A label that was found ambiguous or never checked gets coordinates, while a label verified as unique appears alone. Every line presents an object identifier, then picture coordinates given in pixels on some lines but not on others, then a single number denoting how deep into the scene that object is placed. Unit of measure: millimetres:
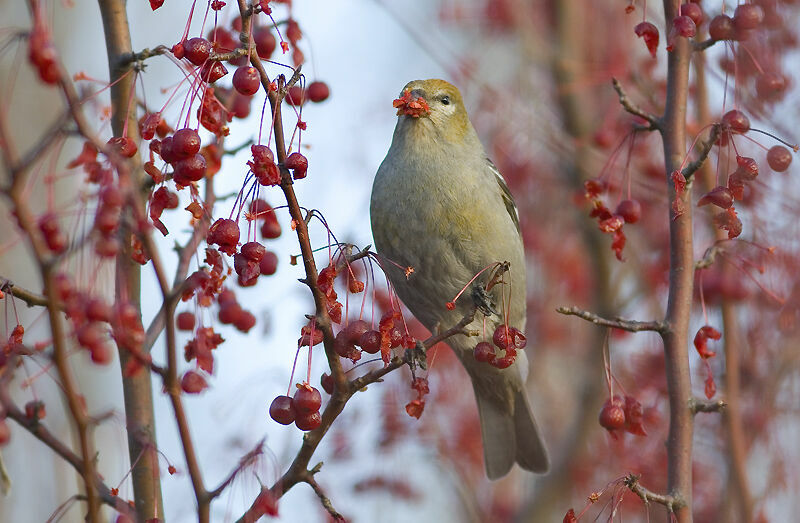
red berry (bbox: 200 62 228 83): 4602
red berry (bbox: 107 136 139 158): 4746
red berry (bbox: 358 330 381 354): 4707
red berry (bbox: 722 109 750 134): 5105
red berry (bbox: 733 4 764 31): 5437
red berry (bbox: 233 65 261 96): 4340
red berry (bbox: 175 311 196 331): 6469
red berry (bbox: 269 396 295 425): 4695
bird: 7922
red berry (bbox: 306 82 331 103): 5969
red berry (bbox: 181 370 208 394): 4695
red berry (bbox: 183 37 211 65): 4461
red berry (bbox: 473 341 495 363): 5465
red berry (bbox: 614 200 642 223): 6164
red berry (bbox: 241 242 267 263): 4594
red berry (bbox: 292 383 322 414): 4570
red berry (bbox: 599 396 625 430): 5715
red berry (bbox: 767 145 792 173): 5621
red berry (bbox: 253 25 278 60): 6000
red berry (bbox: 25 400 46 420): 4461
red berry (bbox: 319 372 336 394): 4910
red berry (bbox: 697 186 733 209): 5211
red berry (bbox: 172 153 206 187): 4309
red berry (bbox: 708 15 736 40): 5504
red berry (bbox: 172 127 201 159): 4285
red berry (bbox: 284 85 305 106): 5262
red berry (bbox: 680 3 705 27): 5461
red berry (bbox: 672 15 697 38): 5176
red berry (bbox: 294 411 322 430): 4617
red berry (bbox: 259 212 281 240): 5840
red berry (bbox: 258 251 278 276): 5379
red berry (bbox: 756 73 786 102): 6395
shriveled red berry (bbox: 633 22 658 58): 5687
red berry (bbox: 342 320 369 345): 4762
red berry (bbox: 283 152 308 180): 4418
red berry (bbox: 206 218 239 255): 4516
